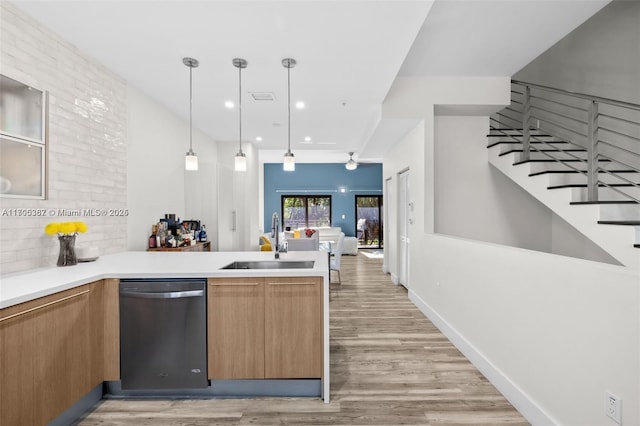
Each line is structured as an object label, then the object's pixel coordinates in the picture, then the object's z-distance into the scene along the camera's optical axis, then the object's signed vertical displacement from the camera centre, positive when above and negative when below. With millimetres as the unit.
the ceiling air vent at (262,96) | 3761 +1431
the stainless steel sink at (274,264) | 2760 -435
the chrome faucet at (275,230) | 2882 -139
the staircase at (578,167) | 2691 +564
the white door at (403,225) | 5316 -194
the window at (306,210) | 11648 +167
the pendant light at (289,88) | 2973 +1425
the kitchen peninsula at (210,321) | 1937 -724
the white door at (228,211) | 6129 +75
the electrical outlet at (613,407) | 1439 -887
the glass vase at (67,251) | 2443 -277
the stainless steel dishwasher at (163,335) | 2254 -853
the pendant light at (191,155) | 2967 +571
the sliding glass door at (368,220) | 11736 -204
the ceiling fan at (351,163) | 9484 +1528
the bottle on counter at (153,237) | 3778 -264
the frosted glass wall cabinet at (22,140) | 2131 +527
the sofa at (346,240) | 9938 -801
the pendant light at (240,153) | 2982 +611
